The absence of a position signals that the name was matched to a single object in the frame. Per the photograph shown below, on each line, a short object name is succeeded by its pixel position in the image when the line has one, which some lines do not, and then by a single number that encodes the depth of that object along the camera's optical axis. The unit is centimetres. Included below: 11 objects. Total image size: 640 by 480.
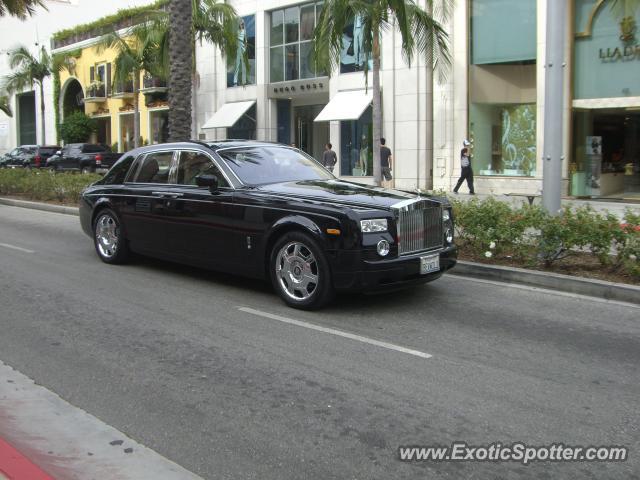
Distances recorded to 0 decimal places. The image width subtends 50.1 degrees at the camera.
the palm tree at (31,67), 4194
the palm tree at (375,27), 1495
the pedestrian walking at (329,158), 2347
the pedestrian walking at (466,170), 2105
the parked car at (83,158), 3434
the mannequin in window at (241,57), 2900
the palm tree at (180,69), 1534
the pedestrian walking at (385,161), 2127
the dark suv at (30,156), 3772
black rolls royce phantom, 680
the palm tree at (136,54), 2836
